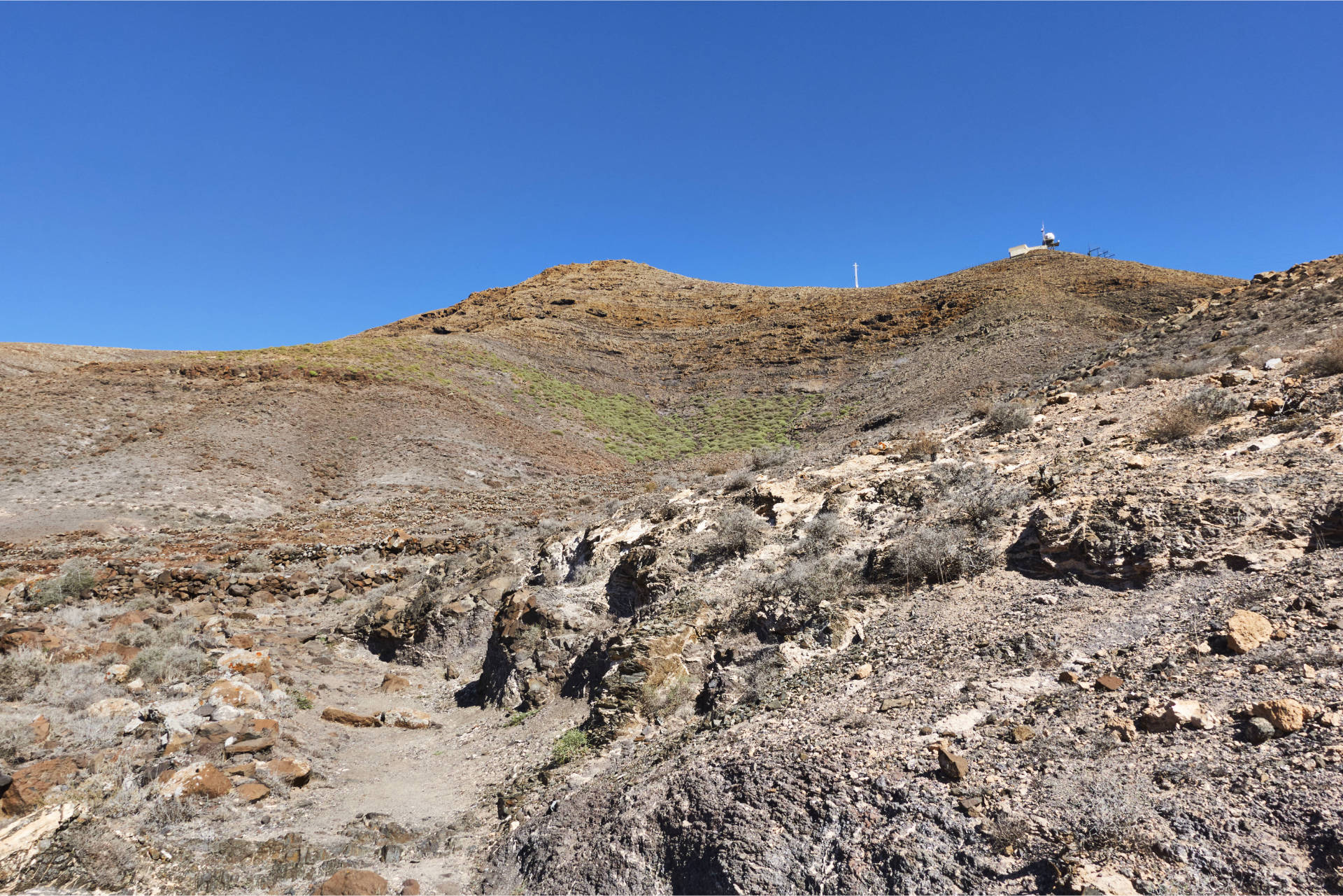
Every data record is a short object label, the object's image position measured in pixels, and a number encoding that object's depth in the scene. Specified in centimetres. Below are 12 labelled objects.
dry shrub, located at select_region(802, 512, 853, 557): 731
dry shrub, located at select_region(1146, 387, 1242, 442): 701
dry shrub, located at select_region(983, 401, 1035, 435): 964
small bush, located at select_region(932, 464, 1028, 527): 664
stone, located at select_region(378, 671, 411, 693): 976
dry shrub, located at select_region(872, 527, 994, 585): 606
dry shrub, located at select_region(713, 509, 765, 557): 805
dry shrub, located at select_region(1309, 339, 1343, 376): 757
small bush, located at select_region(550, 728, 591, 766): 602
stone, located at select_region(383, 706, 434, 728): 838
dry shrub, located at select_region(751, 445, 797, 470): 1188
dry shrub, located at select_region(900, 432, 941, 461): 933
